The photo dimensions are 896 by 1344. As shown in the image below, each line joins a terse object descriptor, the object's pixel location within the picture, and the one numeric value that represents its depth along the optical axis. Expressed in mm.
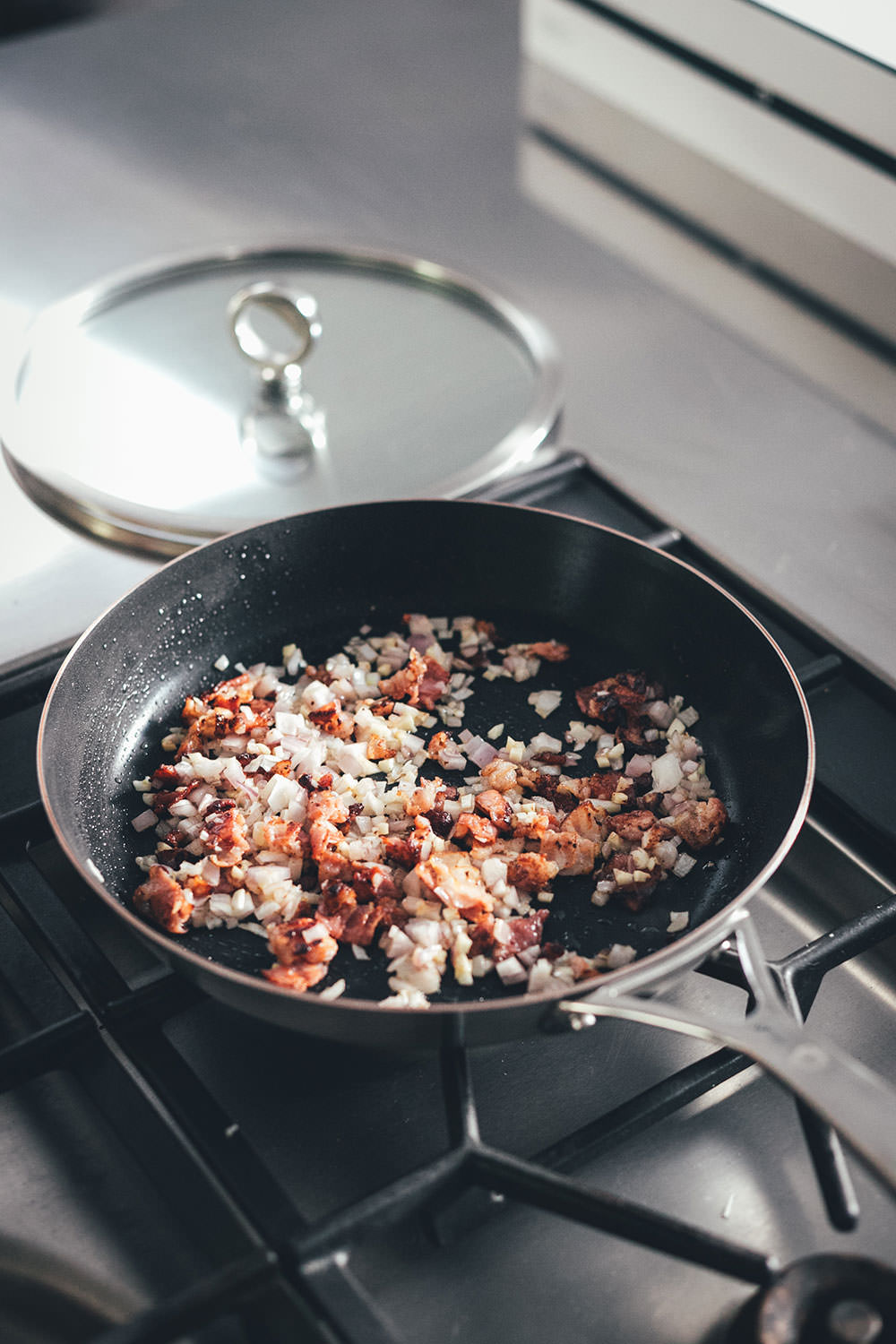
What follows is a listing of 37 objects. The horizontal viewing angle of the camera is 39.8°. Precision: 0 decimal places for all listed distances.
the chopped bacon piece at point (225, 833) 767
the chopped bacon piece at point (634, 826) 794
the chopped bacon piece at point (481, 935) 732
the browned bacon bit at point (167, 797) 821
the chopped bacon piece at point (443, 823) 806
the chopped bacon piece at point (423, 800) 810
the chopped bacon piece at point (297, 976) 699
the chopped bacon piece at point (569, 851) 781
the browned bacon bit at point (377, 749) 872
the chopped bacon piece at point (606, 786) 834
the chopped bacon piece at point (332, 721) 887
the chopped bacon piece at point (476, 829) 791
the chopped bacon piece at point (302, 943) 718
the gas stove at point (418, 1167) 585
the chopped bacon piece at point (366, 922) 739
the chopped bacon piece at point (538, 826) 791
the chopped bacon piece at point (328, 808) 797
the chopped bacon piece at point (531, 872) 764
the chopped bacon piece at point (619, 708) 890
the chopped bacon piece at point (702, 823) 790
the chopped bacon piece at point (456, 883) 738
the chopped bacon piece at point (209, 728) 866
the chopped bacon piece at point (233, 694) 891
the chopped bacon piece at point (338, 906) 747
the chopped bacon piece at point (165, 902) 735
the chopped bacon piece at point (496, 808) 806
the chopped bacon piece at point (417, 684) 912
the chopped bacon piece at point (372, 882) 757
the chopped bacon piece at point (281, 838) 779
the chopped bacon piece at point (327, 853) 770
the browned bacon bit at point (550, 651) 946
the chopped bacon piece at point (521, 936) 729
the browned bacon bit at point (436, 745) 874
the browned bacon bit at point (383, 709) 903
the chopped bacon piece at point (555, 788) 833
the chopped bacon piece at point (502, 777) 840
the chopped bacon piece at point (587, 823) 798
